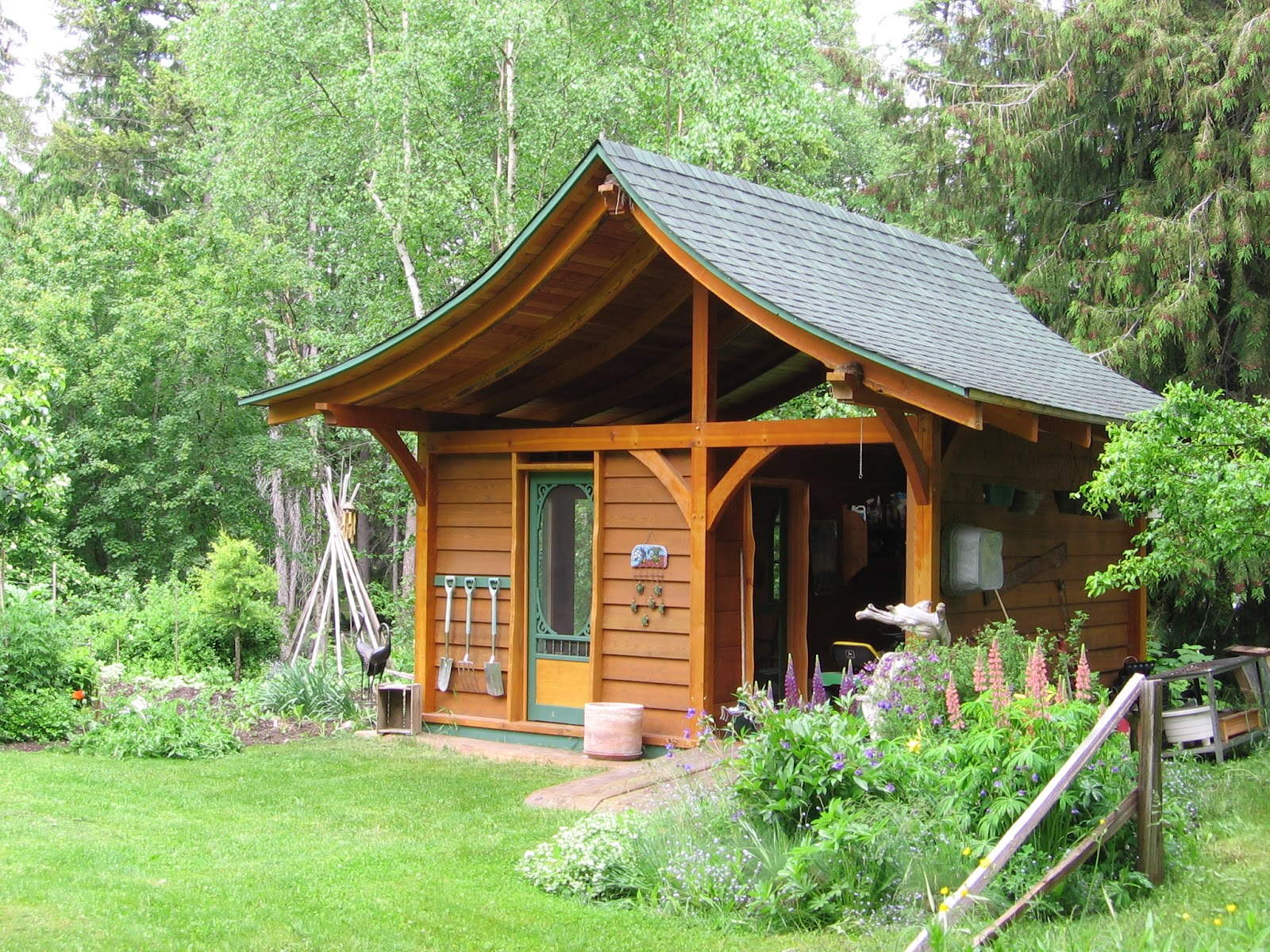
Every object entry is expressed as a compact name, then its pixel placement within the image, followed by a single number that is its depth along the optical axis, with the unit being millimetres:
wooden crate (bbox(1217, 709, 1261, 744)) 8883
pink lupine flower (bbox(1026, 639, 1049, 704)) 5879
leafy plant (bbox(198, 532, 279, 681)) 14711
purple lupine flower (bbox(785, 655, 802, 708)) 7071
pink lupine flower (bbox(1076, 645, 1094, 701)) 6113
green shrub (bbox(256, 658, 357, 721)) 11828
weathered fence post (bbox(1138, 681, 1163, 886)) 5441
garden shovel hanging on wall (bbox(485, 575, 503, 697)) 10883
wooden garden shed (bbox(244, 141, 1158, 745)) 8805
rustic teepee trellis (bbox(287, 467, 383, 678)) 13117
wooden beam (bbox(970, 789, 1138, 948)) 4723
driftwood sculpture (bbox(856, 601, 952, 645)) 8086
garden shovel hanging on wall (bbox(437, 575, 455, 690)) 11180
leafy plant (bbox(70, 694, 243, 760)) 10023
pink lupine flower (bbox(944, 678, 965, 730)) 6176
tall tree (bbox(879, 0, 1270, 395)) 14328
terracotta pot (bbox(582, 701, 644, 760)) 9633
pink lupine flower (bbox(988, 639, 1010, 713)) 5970
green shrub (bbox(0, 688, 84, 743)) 10445
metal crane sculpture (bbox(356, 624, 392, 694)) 11633
